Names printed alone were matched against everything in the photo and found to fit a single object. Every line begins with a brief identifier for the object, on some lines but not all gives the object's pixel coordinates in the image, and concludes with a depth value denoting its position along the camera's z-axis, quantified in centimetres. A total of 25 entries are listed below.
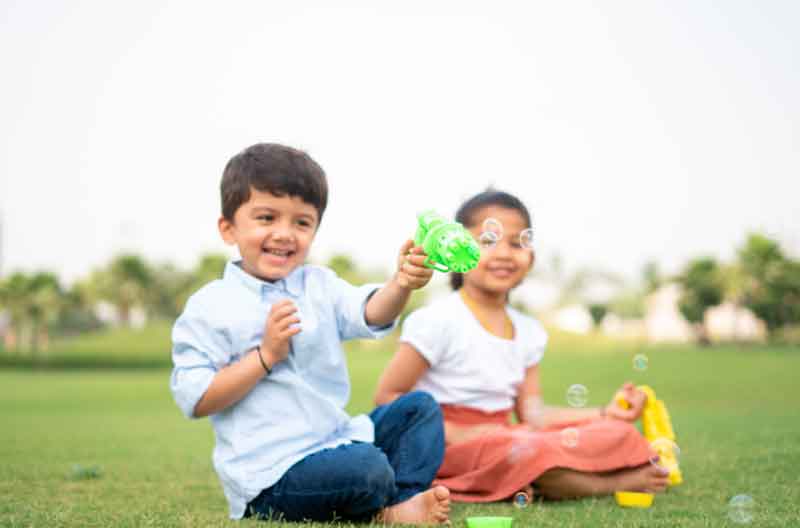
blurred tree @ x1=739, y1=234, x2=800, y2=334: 3034
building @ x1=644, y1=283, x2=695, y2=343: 4819
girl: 339
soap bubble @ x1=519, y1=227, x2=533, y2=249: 389
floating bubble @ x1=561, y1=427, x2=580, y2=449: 346
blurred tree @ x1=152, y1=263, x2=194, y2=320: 5609
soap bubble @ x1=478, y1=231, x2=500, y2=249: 346
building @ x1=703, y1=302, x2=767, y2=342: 3681
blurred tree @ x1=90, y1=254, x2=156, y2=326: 4403
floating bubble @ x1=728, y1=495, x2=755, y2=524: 263
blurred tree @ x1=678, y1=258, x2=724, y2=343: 3644
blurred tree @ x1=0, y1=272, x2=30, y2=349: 3603
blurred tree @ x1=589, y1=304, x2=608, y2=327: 3619
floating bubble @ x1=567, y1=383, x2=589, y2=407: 389
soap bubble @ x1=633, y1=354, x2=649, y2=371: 415
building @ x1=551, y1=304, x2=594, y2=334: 4512
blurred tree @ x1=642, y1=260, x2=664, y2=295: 4772
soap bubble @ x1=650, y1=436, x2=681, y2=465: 379
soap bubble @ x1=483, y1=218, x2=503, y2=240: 363
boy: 271
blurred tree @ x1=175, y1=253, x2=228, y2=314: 4350
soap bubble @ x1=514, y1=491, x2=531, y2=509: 315
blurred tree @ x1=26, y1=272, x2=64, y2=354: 3662
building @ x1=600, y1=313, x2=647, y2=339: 4553
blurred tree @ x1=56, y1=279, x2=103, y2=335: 4581
